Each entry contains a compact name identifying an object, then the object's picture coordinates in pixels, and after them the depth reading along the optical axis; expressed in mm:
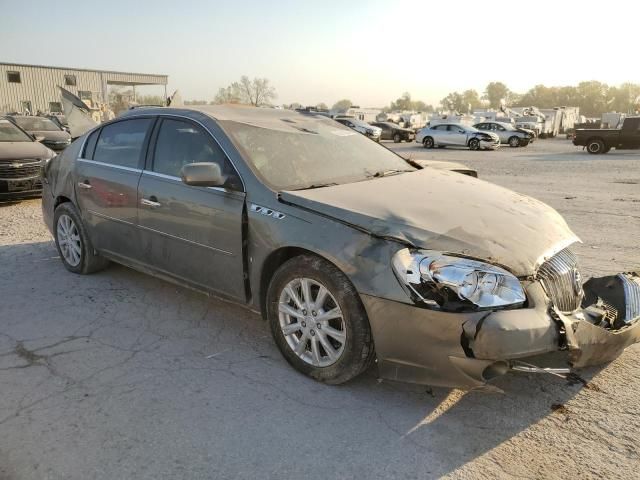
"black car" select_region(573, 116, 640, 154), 22797
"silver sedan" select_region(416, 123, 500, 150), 26828
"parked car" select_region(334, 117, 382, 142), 31586
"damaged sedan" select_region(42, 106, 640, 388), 2580
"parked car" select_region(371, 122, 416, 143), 35094
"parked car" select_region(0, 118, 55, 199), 8930
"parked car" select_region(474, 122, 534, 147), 30267
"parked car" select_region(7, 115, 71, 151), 13938
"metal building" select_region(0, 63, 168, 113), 47000
